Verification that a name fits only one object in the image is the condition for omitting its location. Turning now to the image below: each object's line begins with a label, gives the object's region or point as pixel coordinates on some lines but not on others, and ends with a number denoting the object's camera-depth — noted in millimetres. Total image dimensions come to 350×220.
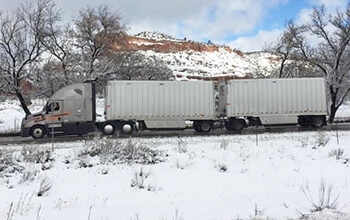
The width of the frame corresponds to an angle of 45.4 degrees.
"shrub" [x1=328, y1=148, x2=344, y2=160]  14144
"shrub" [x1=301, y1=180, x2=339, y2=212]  7711
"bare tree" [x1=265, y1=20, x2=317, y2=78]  39219
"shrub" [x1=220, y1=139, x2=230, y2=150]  16672
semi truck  26219
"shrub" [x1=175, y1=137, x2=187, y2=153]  15594
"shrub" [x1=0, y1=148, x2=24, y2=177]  11141
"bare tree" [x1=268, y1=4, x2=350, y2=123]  36781
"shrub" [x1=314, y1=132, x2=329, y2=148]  16727
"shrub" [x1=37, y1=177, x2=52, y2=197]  9211
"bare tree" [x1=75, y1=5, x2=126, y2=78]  34469
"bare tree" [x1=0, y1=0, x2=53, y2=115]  32062
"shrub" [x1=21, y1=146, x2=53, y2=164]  13008
